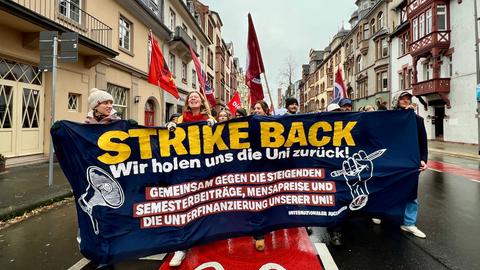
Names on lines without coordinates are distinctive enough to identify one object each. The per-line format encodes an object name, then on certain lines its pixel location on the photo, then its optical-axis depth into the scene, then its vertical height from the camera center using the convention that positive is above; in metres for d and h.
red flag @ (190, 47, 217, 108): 9.29 +2.00
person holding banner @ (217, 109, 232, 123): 6.01 +0.46
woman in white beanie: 3.37 +0.33
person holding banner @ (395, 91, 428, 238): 4.06 -0.23
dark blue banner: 3.05 -0.43
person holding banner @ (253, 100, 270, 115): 5.50 +0.56
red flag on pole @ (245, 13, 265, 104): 6.02 +1.58
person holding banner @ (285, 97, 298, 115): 5.22 +0.58
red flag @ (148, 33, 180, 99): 8.66 +2.00
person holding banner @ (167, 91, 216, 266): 4.04 +0.38
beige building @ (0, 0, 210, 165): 8.98 +2.83
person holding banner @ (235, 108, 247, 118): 6.01 +0.54
